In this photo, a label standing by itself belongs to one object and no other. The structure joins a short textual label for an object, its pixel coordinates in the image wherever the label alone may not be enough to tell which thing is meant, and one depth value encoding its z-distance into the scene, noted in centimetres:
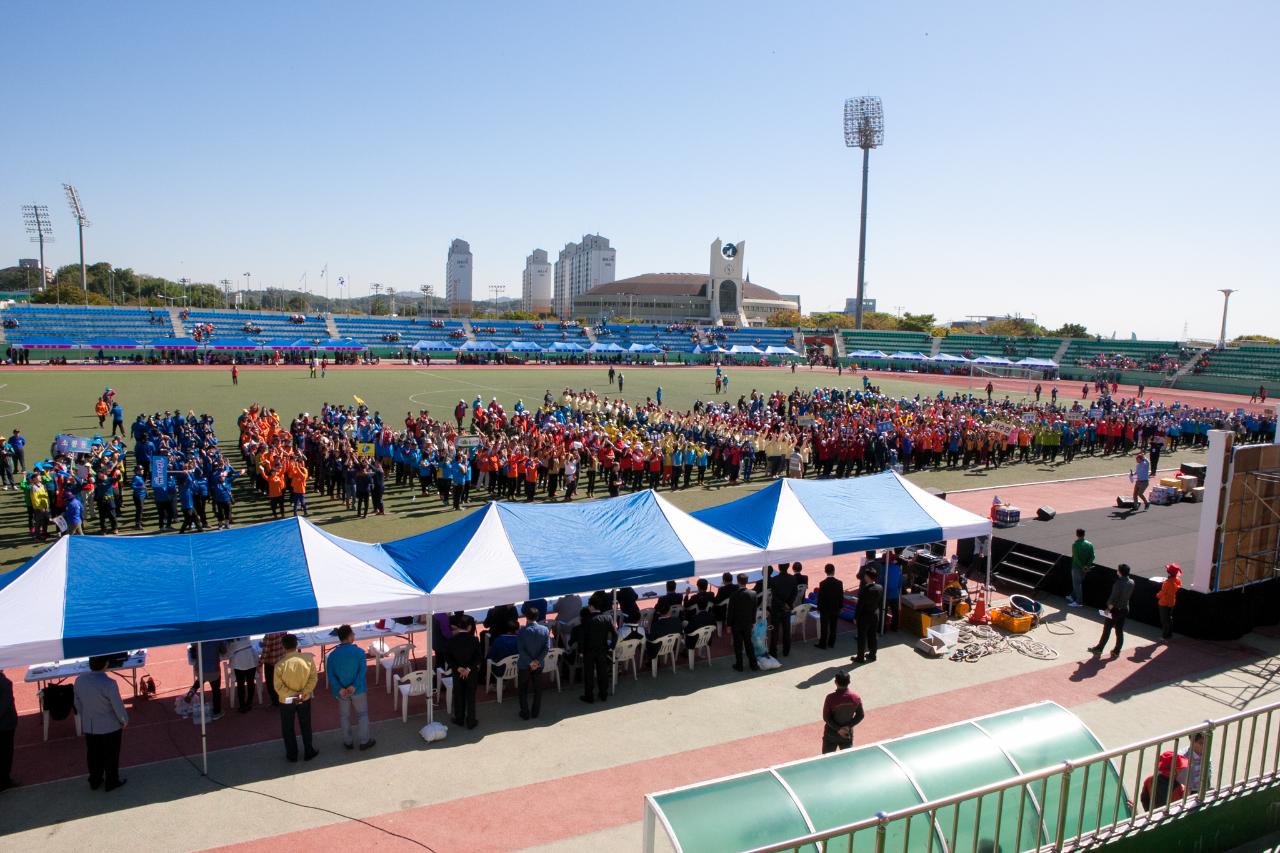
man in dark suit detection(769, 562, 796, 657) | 1077
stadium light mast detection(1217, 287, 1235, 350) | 6944
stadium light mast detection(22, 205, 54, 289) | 10394
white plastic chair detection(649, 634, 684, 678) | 1018
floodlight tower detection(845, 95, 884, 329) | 8519
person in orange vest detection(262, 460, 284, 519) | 1709
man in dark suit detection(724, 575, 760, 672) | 1016
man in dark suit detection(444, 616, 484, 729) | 839
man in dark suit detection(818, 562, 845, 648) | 1098
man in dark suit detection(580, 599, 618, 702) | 929
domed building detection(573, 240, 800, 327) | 13900
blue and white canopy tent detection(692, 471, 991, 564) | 1102
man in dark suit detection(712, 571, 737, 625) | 1116
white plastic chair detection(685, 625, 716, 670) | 1048
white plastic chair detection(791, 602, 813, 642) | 1152
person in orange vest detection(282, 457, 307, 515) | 1725
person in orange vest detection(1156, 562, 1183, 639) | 1167
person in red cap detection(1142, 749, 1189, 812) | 582
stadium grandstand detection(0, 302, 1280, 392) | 6203
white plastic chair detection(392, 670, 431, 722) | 892
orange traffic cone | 1230
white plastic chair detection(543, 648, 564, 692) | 950
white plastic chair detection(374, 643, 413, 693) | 955
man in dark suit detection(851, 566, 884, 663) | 1047
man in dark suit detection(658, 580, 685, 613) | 1046
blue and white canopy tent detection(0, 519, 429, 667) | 732
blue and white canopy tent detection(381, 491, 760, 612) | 911
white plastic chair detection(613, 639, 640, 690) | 1001
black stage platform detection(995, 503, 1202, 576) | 1395
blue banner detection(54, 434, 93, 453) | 1883
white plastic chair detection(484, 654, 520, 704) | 938
